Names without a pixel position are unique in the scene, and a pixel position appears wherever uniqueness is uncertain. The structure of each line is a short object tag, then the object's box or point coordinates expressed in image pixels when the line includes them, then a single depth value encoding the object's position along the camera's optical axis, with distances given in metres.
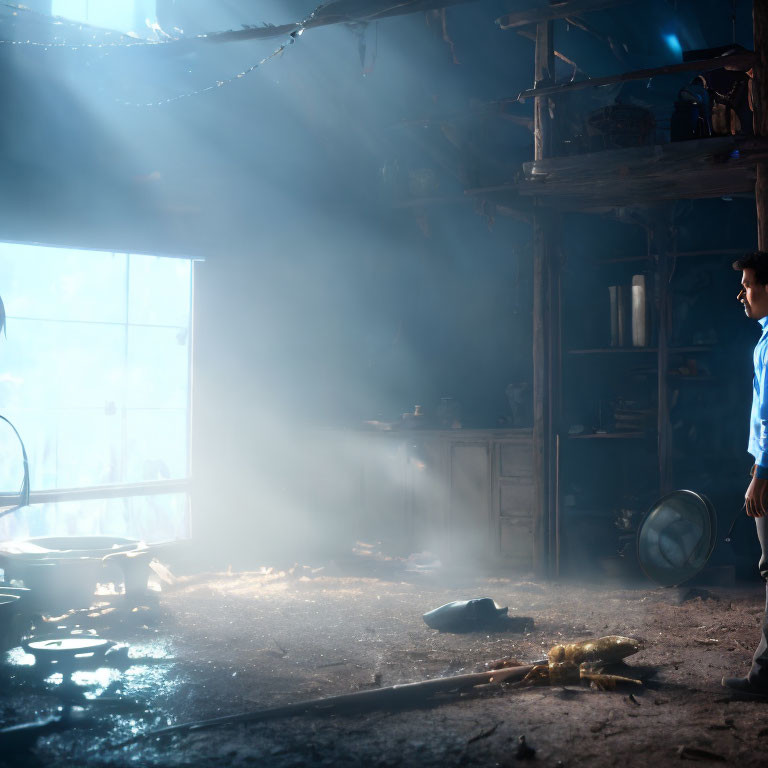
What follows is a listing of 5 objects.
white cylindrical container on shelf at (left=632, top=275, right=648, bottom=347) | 8.34
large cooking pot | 6.48
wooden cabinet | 8.60
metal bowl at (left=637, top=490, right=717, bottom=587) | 7.21
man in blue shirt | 4.30
